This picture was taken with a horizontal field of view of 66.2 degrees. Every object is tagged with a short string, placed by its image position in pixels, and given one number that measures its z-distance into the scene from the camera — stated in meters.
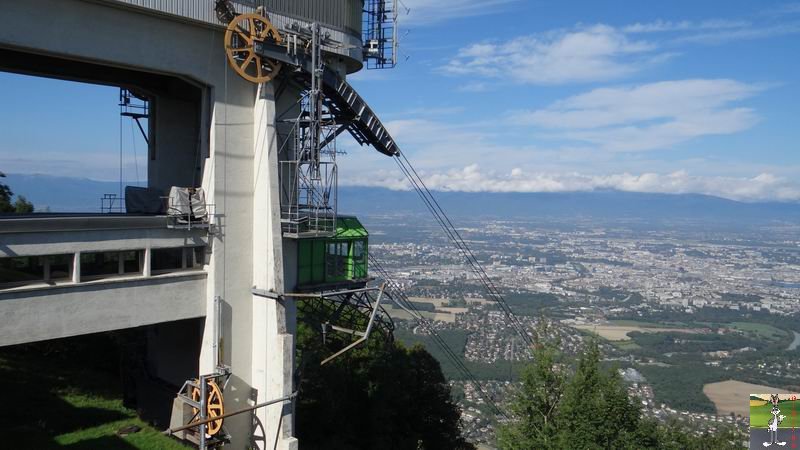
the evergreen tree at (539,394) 17.31
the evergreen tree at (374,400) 20.48
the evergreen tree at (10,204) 27.77
